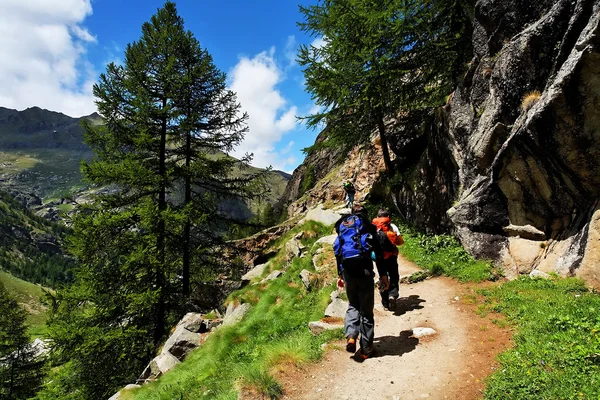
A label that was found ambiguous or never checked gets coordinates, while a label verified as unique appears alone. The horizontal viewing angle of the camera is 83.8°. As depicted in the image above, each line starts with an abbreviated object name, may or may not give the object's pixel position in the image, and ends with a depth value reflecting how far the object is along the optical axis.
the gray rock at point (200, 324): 13.27
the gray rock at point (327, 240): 15.50
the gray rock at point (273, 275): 15.33
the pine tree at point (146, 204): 13.82
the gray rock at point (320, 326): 7.89
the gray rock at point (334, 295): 9.71
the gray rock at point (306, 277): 12.24
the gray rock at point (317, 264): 13.31
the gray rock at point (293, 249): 17.41
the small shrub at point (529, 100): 9.33
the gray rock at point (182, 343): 11.87
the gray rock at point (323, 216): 20.55
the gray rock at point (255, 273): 17.26
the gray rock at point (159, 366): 11.05
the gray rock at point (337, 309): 8.77
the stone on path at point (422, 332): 7.15
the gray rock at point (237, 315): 12.50
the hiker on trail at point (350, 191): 21.39
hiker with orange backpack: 8.42
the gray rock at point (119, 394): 10.42
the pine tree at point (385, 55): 13.32
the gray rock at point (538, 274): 8.40
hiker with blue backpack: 6.27
